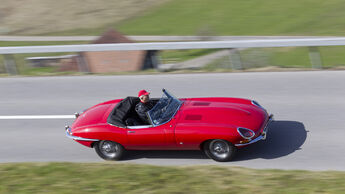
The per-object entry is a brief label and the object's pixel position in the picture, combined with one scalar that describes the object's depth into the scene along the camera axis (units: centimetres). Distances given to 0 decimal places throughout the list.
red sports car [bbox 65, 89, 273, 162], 1648
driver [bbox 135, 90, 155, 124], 1792
